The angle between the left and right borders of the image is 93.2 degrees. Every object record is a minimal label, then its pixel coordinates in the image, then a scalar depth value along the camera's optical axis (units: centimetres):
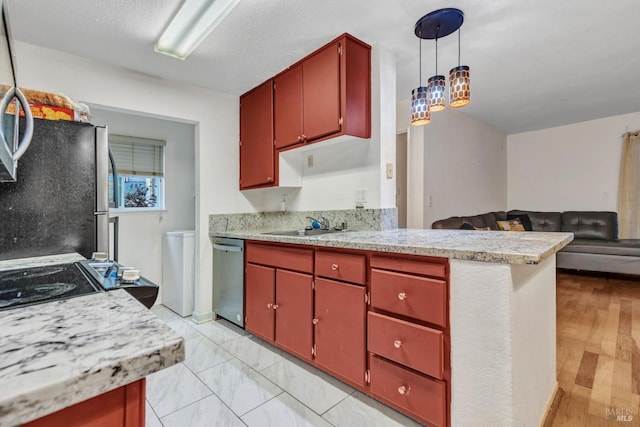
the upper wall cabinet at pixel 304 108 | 208
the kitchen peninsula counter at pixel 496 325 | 112
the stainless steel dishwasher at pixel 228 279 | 253
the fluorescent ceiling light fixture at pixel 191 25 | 173
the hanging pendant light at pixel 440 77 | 186
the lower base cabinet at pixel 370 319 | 131
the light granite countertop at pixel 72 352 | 32
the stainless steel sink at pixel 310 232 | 237
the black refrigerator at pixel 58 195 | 137
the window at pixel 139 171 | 321
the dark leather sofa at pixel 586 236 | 380
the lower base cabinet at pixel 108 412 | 36
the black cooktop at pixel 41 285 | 64
